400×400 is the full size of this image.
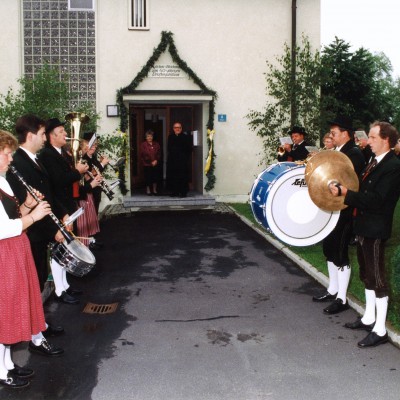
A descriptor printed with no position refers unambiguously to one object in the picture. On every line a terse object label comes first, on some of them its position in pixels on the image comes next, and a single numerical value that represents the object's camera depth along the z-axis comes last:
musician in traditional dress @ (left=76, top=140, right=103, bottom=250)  8.30
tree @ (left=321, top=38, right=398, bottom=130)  18.88
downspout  15.14
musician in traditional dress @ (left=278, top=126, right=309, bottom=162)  10.44
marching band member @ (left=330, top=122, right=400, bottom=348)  5.39
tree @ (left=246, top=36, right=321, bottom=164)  14.96
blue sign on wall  16.44
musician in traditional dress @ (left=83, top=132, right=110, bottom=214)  9.19
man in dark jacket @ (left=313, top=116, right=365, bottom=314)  6.48
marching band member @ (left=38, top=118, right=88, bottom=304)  6.46
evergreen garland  15.82
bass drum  6.91
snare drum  5.39
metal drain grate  6.69
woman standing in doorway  15.83
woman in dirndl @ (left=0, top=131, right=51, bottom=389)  4.45
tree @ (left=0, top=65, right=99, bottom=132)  11.02
